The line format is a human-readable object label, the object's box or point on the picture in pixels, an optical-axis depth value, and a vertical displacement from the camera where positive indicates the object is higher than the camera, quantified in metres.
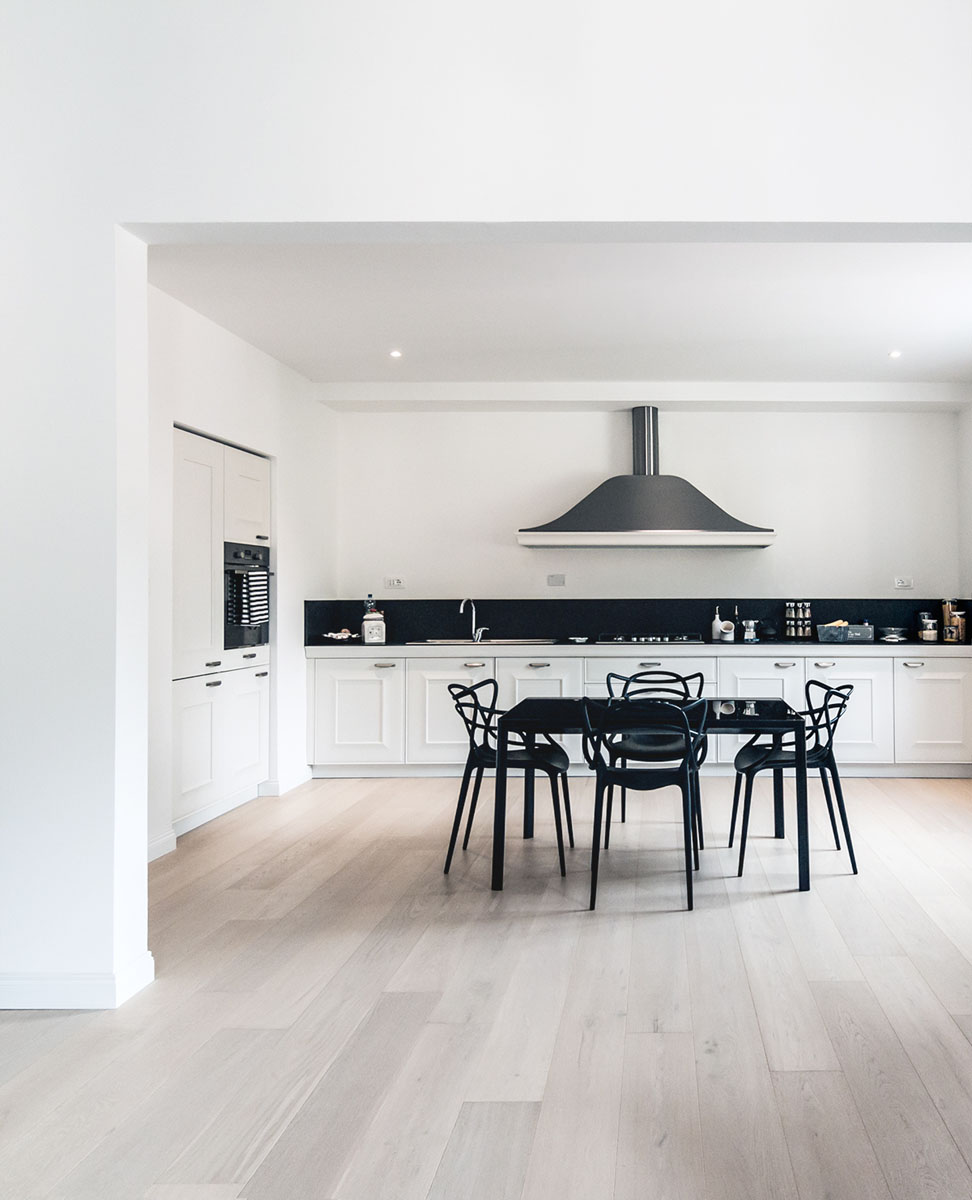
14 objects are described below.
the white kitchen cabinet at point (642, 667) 6.72 -0.45
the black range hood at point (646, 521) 6.87 +0.55
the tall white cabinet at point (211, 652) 5.15 -0.28
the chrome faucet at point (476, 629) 7.25 -0.21
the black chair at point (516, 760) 4.41 -0.71
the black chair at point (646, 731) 4.04 -0.54
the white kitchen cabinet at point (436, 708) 6.75 -0.72
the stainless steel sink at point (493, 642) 6.92 -0.29
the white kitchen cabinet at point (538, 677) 6.77 -0.52
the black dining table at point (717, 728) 4.17 -0.54
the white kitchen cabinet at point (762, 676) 6.72 -0.51
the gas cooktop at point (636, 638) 6.81 -0.27
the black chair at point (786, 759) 4.46 -0.72
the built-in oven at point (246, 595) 5.72 +0.04
